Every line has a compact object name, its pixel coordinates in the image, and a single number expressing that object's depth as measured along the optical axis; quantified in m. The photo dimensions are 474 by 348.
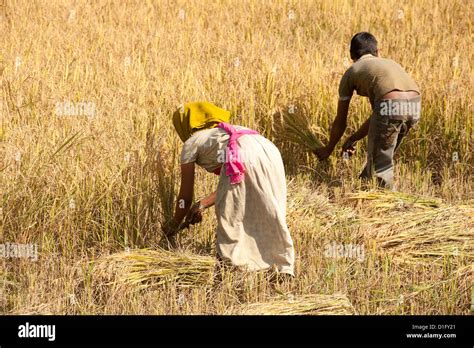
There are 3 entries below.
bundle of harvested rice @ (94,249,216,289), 8.39
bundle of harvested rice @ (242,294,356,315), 7.99
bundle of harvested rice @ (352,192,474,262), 9.36
